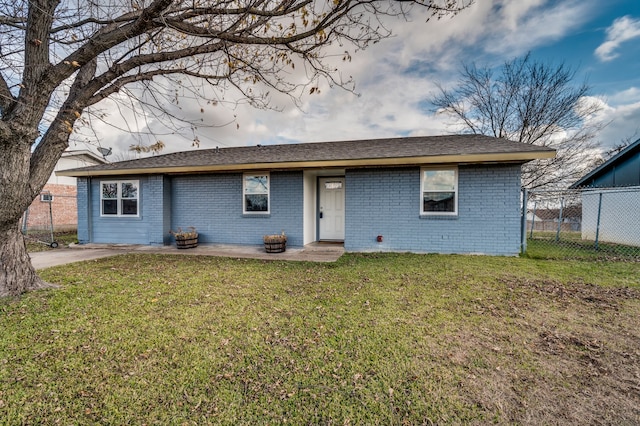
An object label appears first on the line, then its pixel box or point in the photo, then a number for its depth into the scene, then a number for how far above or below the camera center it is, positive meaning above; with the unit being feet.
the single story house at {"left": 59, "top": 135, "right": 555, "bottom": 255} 25.04 +1.10
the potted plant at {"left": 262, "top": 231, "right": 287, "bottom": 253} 26.78 -3.70
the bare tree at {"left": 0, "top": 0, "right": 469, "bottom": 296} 11.91 +7.07
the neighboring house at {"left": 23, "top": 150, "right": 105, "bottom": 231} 48.47 -0.08
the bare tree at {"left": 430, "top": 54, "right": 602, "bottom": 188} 47.73 +17.36
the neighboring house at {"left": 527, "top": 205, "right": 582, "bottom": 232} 42.06 -1.66
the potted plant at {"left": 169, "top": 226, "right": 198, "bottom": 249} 29.73 -3.77
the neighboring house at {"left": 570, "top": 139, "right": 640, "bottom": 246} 31.27 +0.49
